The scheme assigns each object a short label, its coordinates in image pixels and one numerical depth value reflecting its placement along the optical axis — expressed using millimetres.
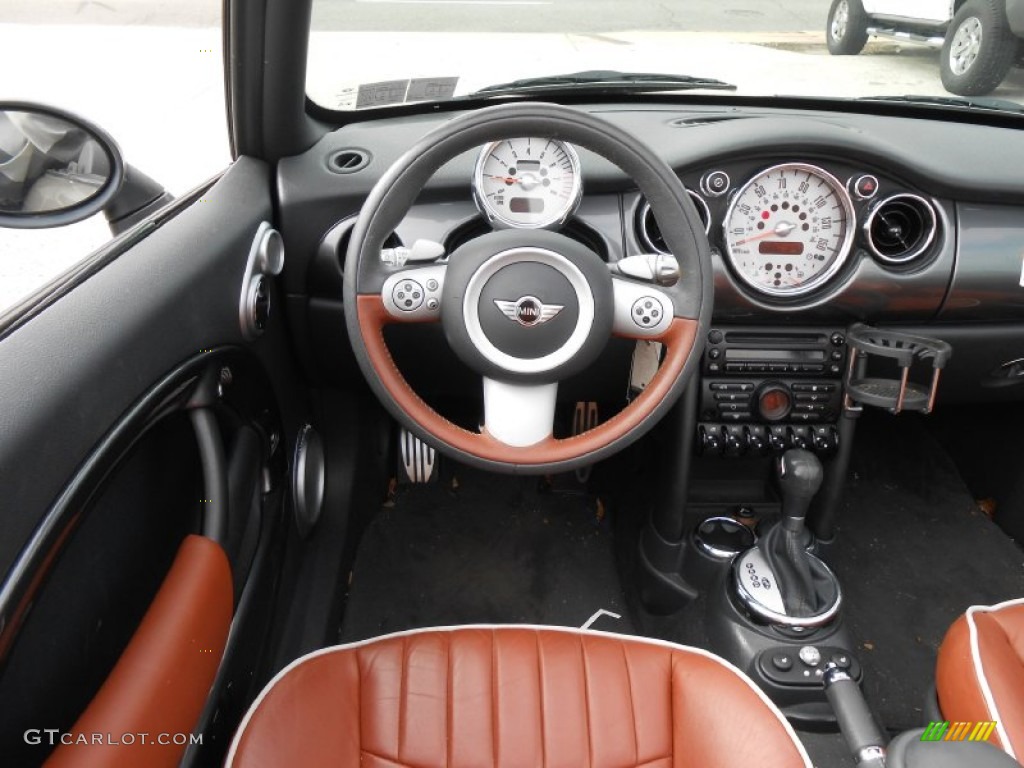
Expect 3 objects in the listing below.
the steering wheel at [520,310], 1249
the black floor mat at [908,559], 2027
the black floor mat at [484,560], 2168
